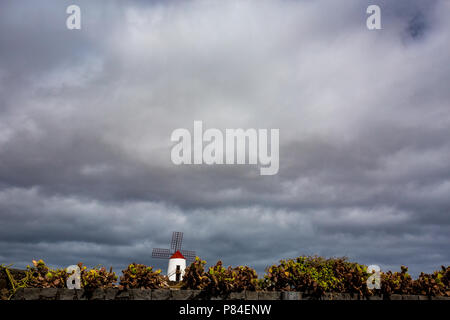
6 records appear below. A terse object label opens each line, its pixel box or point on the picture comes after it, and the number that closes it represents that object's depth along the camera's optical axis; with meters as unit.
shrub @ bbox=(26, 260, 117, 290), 11.45
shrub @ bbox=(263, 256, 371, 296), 13.08
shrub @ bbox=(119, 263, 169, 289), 11.69
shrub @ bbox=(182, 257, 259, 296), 11.99
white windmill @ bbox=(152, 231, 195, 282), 39.28
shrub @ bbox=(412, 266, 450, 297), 15.14
